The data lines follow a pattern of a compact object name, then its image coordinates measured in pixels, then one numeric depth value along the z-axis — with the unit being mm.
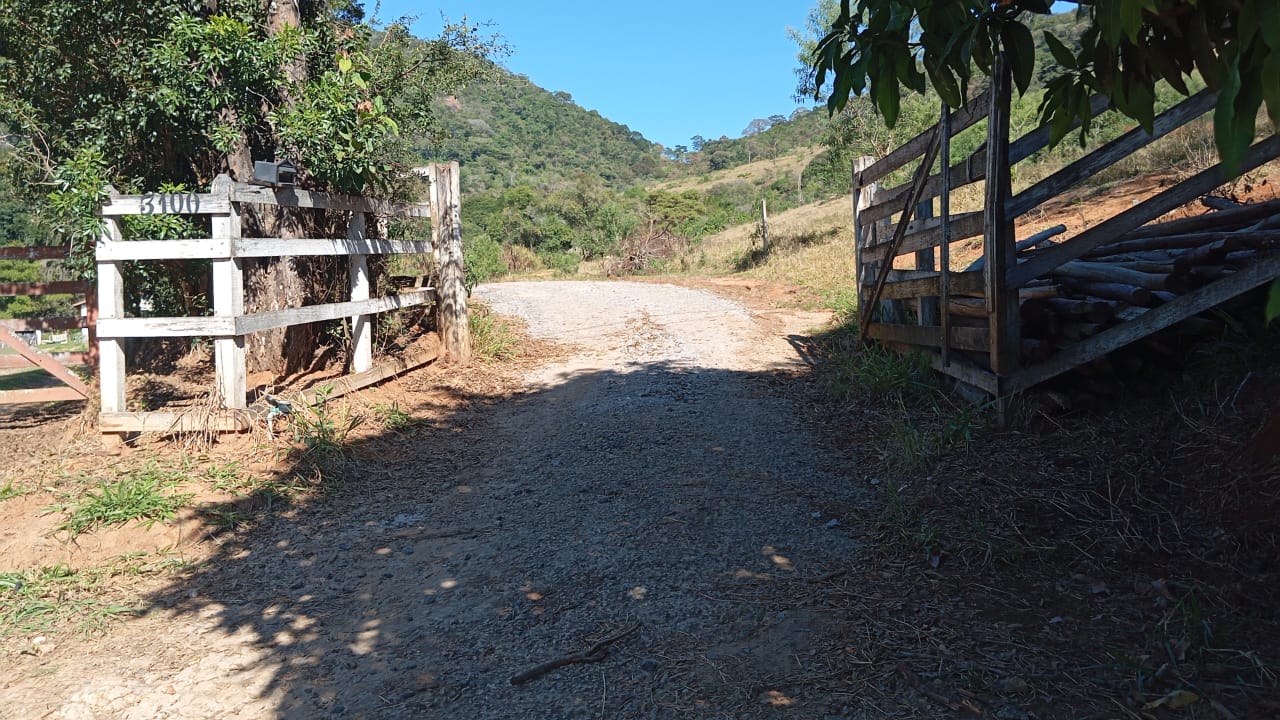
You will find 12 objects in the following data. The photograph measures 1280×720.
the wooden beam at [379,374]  7324
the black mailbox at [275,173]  6609
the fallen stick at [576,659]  3277
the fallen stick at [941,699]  2908
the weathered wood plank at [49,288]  8203
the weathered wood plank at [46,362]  7633
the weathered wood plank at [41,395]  7836
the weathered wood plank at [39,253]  8164
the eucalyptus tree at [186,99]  7219
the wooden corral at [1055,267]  4496
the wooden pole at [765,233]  22625
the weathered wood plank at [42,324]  8247
